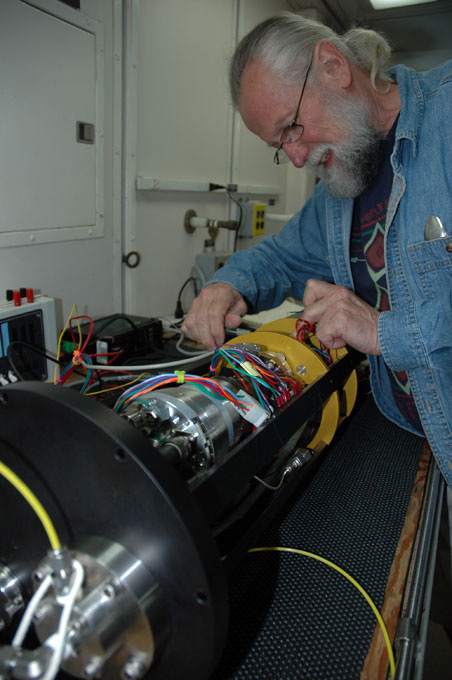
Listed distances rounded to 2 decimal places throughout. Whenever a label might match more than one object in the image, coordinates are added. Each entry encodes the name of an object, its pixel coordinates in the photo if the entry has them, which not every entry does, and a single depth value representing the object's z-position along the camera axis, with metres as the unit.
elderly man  0.92
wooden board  0.53
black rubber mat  0.54
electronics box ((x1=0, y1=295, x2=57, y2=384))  1.15
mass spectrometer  0.40
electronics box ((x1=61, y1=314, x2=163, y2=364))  1.33
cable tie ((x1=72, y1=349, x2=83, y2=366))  0.98
